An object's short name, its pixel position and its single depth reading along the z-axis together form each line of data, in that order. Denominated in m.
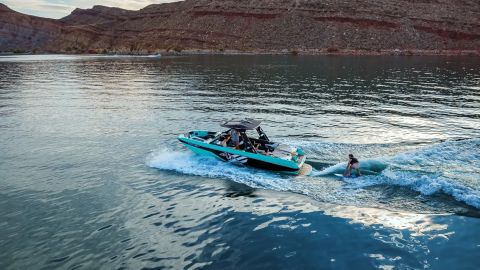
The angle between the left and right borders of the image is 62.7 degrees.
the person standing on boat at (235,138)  24.65
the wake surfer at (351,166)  21.48
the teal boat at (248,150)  23.05
